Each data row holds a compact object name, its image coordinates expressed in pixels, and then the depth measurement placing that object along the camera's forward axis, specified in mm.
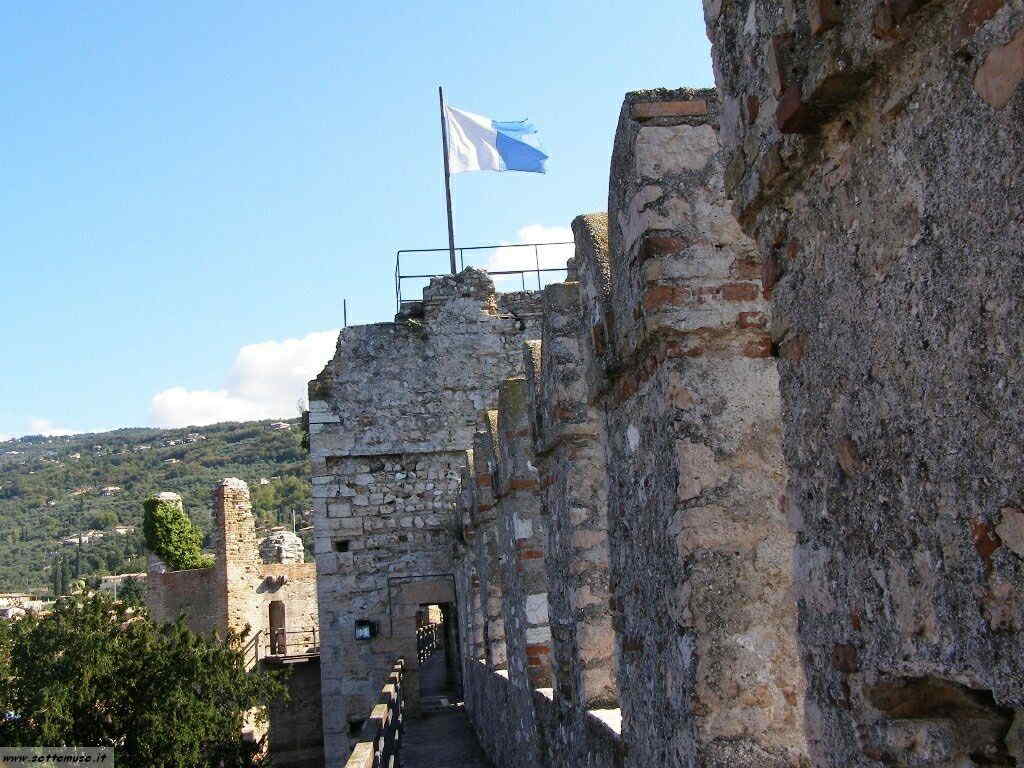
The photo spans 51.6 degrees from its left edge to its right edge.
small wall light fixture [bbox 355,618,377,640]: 15102
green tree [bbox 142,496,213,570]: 27656
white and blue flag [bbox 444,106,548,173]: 18312
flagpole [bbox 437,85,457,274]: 18189
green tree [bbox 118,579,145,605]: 40200
